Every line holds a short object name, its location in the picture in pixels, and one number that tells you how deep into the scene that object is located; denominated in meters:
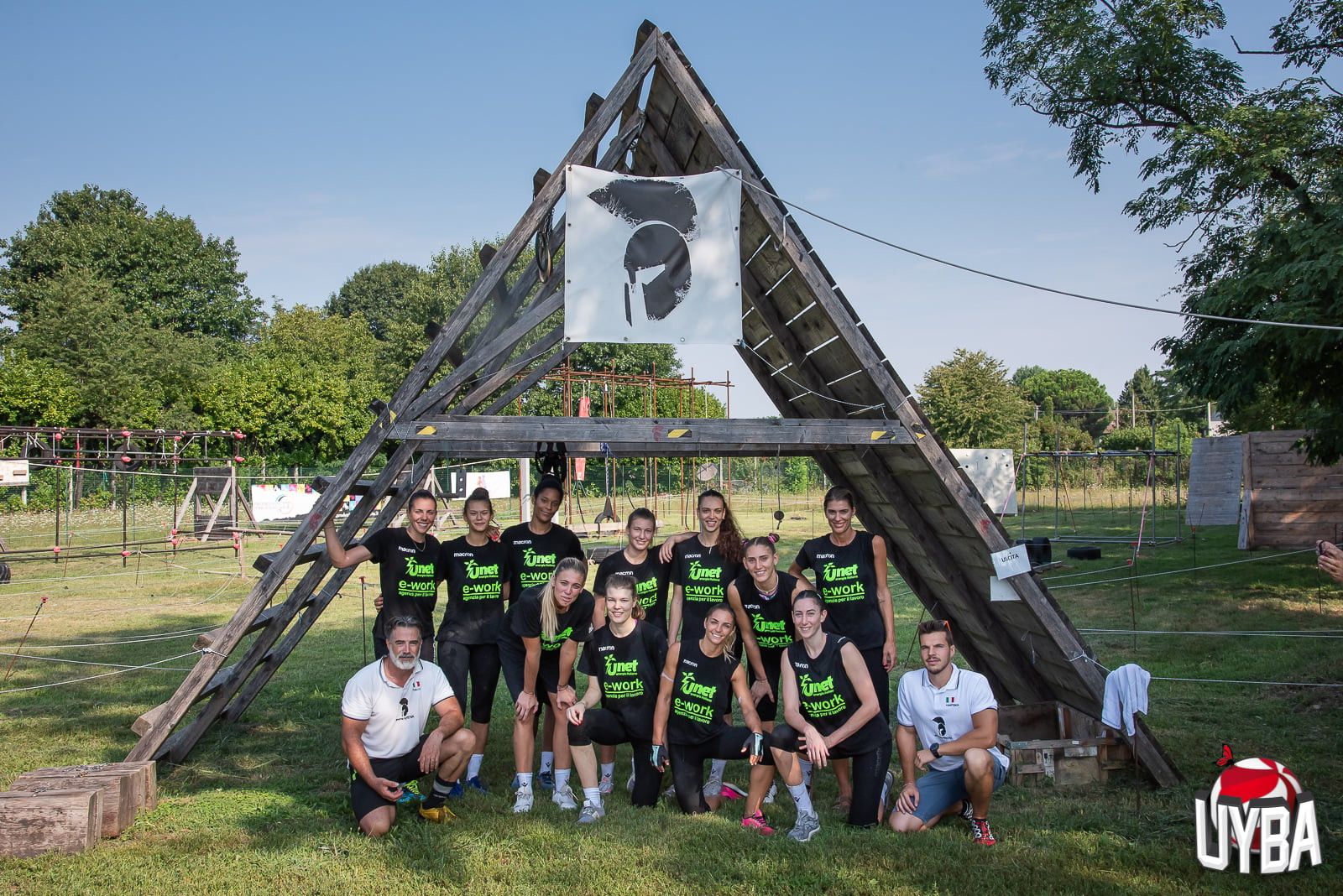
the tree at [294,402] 34.72
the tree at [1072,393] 77.25
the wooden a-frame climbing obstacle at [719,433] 5.55
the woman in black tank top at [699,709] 5.13
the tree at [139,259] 40.94
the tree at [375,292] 59.88
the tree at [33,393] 28.95
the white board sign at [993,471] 19.84
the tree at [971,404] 35.88
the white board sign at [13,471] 17.66
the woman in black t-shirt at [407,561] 5.79
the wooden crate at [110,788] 4.81
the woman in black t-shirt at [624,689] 5.28
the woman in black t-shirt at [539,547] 5.93
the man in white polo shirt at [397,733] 4.90
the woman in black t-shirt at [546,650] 5.34
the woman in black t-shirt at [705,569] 5.74
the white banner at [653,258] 5.77
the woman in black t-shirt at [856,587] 5.57
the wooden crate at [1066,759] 5.48
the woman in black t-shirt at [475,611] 5.78
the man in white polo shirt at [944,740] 4.73
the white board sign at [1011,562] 5.47
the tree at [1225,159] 9.01
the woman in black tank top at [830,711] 4.91
